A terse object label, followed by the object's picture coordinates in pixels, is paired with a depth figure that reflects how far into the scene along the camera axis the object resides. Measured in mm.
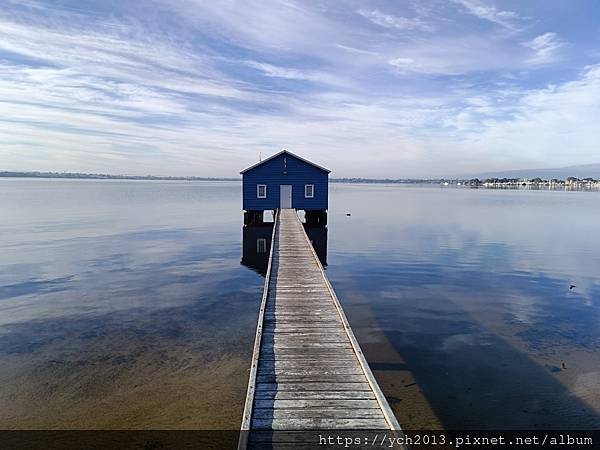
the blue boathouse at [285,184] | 34375
